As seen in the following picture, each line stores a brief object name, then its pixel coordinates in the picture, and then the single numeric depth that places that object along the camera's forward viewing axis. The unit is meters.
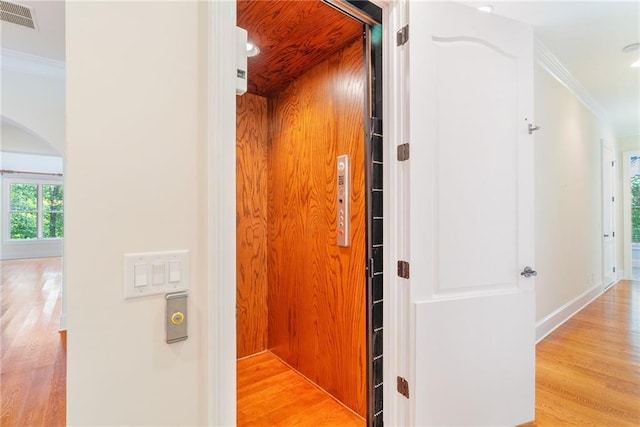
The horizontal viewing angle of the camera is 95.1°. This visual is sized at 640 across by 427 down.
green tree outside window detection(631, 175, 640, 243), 6.01
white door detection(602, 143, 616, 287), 4.31
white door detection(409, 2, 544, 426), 1.44
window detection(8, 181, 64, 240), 7.48
